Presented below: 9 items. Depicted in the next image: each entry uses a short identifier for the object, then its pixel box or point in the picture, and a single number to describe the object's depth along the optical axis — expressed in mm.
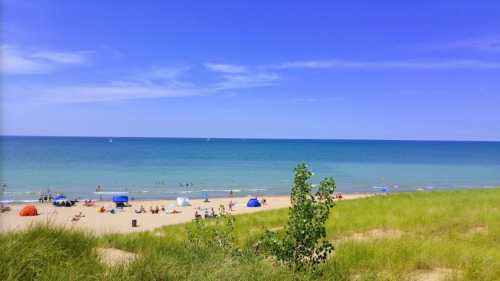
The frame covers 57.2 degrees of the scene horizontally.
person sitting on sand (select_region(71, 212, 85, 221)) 25369
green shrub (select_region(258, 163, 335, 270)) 7043
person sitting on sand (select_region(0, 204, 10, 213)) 27664
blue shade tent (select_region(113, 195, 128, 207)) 31678
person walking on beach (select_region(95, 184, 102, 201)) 40891
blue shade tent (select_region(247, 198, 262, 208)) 32469
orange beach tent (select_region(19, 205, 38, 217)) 26062
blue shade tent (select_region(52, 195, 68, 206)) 31797
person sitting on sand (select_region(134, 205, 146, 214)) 29256
